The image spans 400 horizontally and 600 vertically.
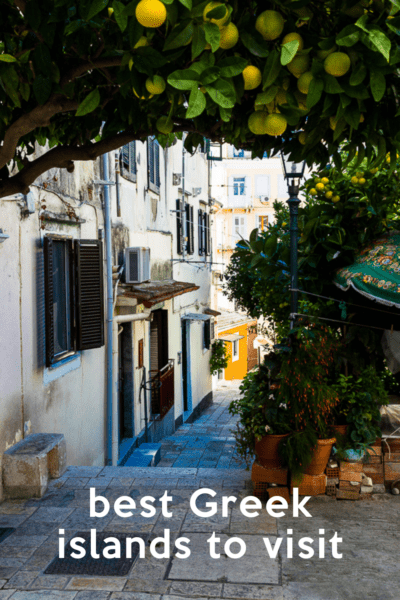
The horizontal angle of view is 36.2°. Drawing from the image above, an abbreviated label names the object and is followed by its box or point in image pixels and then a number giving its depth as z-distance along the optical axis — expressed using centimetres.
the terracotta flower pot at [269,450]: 571
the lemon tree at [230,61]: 205
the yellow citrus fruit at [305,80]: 222
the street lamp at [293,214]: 605
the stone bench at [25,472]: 618
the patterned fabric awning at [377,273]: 519
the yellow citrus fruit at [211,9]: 203
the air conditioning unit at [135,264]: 1048
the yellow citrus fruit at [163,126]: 290
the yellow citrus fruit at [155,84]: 231
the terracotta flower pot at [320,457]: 567
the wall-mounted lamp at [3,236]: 589
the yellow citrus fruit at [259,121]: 239
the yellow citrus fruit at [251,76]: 225
